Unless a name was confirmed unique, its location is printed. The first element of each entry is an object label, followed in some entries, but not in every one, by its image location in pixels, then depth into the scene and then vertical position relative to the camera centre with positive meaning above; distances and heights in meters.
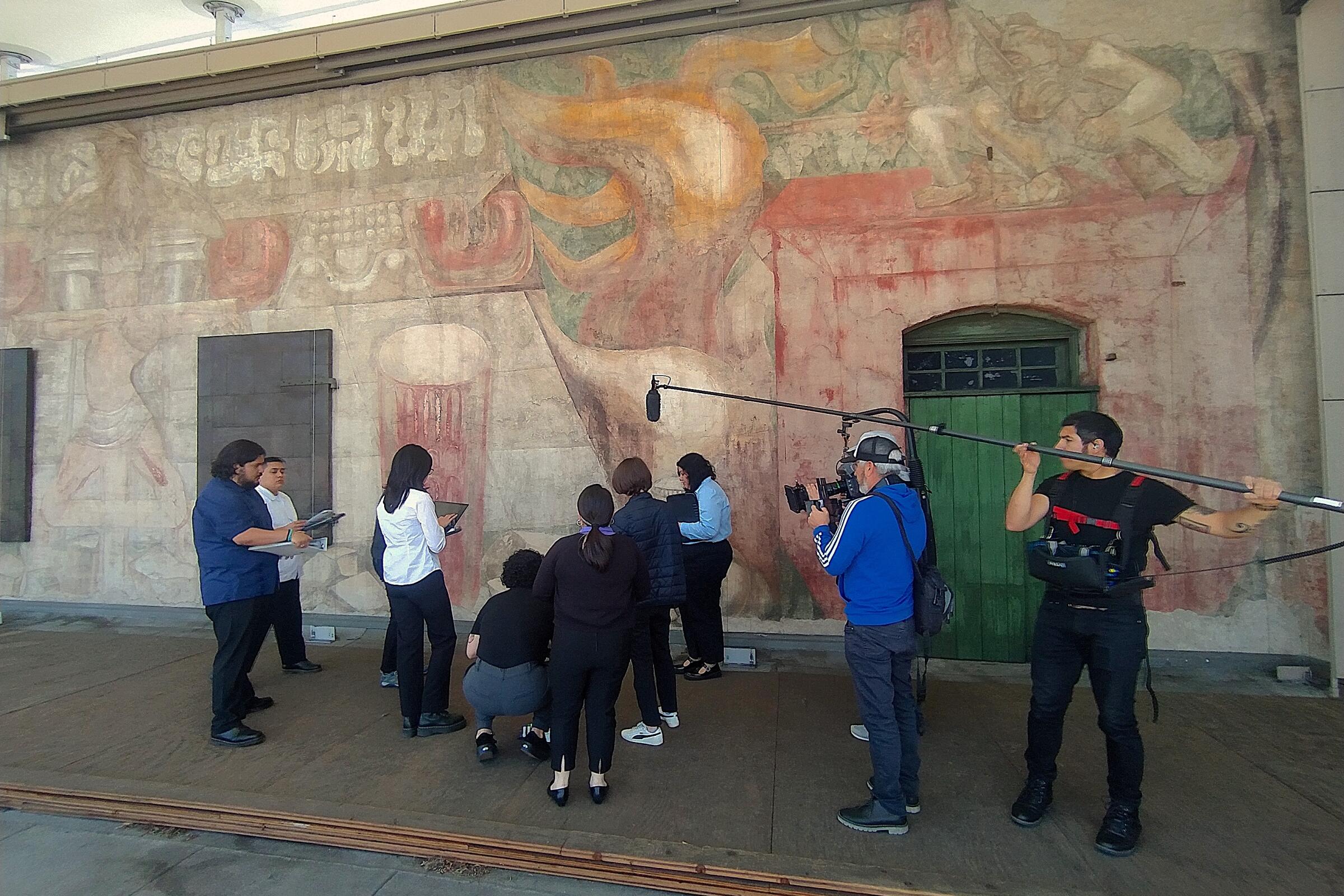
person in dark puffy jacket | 4.48 -0.60
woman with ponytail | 3.63 -0.83
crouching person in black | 4.11 -1.05
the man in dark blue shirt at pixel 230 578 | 4.60 -0.67
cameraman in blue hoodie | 3.46 -0.74
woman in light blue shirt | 5.45 -0.78
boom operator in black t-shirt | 3.27 -0.56
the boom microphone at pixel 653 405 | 6.17 +0.58
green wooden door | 6.15 -0.48
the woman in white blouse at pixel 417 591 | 4.51 -0.77
